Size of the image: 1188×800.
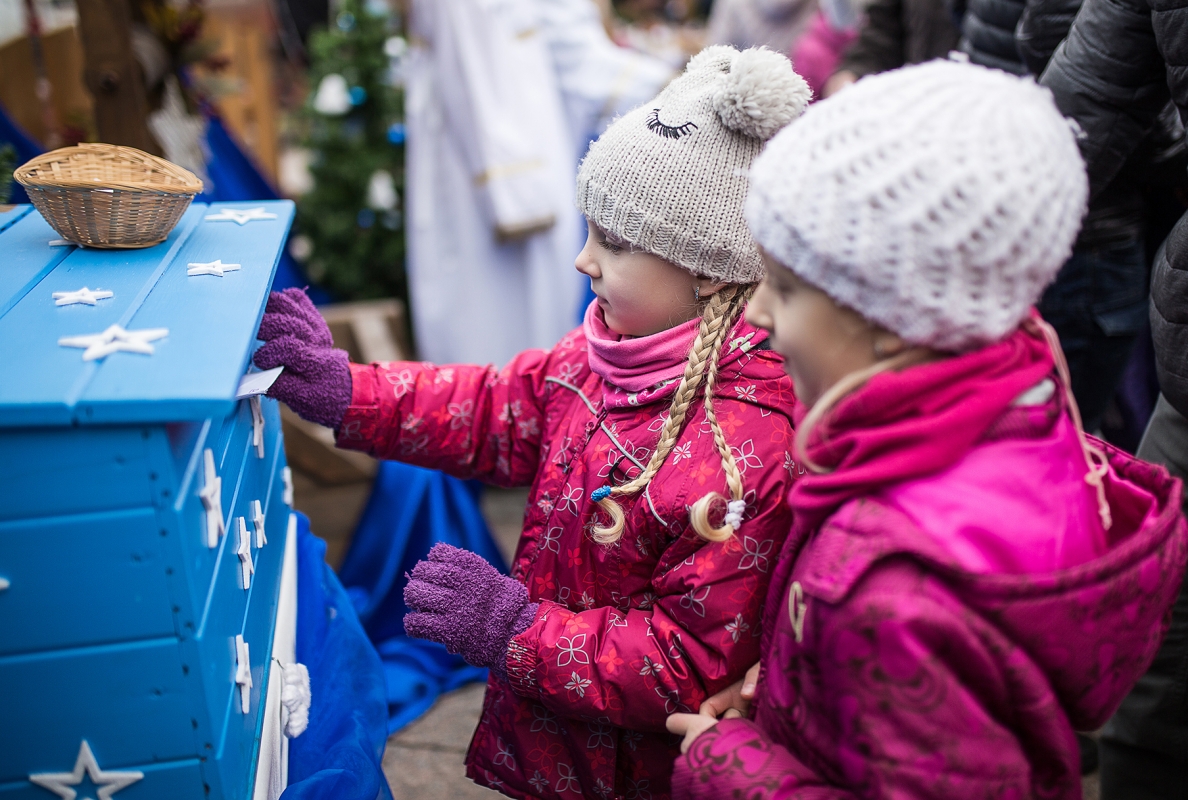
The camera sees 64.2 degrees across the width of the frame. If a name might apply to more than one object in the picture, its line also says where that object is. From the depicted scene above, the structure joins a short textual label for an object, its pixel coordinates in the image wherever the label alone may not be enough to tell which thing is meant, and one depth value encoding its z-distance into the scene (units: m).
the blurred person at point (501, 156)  3.77
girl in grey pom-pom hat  1.40
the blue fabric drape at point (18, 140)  2.94
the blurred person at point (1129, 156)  1.89
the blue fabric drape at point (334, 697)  1.62
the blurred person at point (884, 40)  3.48
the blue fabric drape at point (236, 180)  4.46
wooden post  2.47
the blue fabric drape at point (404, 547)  2.87
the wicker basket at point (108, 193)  1.44
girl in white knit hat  1.05
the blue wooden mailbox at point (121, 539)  1.07
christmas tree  4.43
